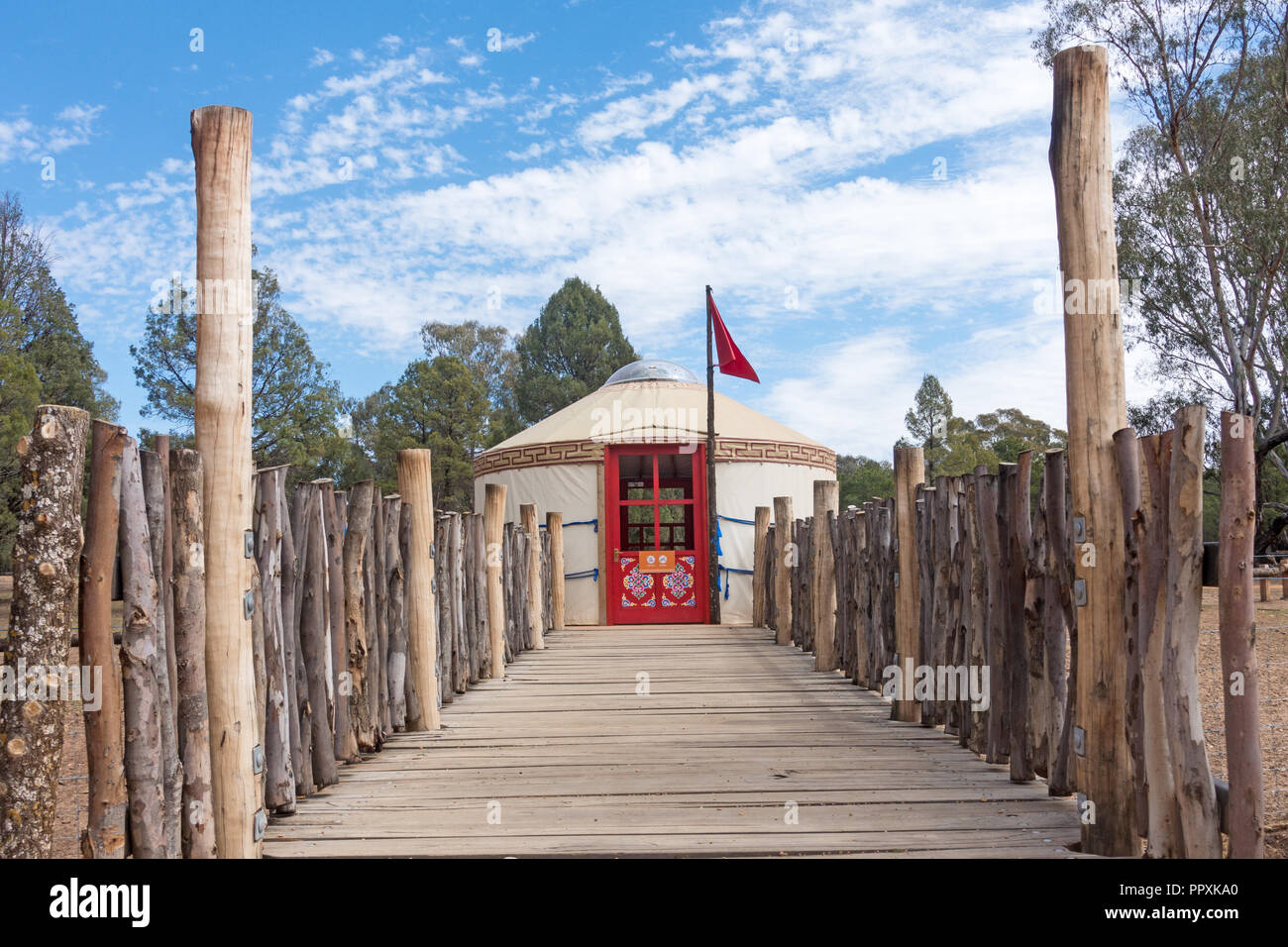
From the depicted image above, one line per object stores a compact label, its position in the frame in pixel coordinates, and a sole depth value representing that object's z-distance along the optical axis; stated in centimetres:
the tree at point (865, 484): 2458
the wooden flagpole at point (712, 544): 999
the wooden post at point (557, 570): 935
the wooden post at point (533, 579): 783
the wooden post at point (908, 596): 431
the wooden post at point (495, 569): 625
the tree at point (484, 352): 2889
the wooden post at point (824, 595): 597
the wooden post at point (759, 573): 914
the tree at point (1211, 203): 1441
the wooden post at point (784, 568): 780
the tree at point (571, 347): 2553
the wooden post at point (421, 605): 437
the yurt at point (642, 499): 1016
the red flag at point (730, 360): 998
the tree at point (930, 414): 2391
